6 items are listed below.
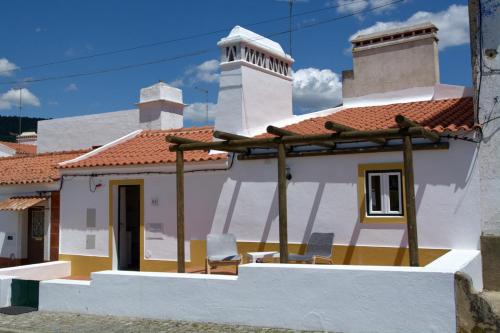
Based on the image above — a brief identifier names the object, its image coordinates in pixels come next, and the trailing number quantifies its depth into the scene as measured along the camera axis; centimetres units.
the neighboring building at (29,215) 1548
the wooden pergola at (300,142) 866
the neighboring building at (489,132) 972
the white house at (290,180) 1043
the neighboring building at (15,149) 2955
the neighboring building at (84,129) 2458
